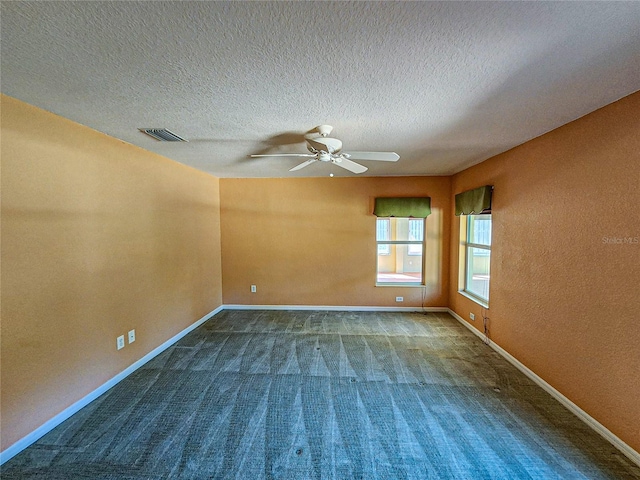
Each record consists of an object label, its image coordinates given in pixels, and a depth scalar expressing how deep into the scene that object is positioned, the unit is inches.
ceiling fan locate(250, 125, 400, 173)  82.6
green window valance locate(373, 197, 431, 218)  165.8
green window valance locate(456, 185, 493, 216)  122.3
